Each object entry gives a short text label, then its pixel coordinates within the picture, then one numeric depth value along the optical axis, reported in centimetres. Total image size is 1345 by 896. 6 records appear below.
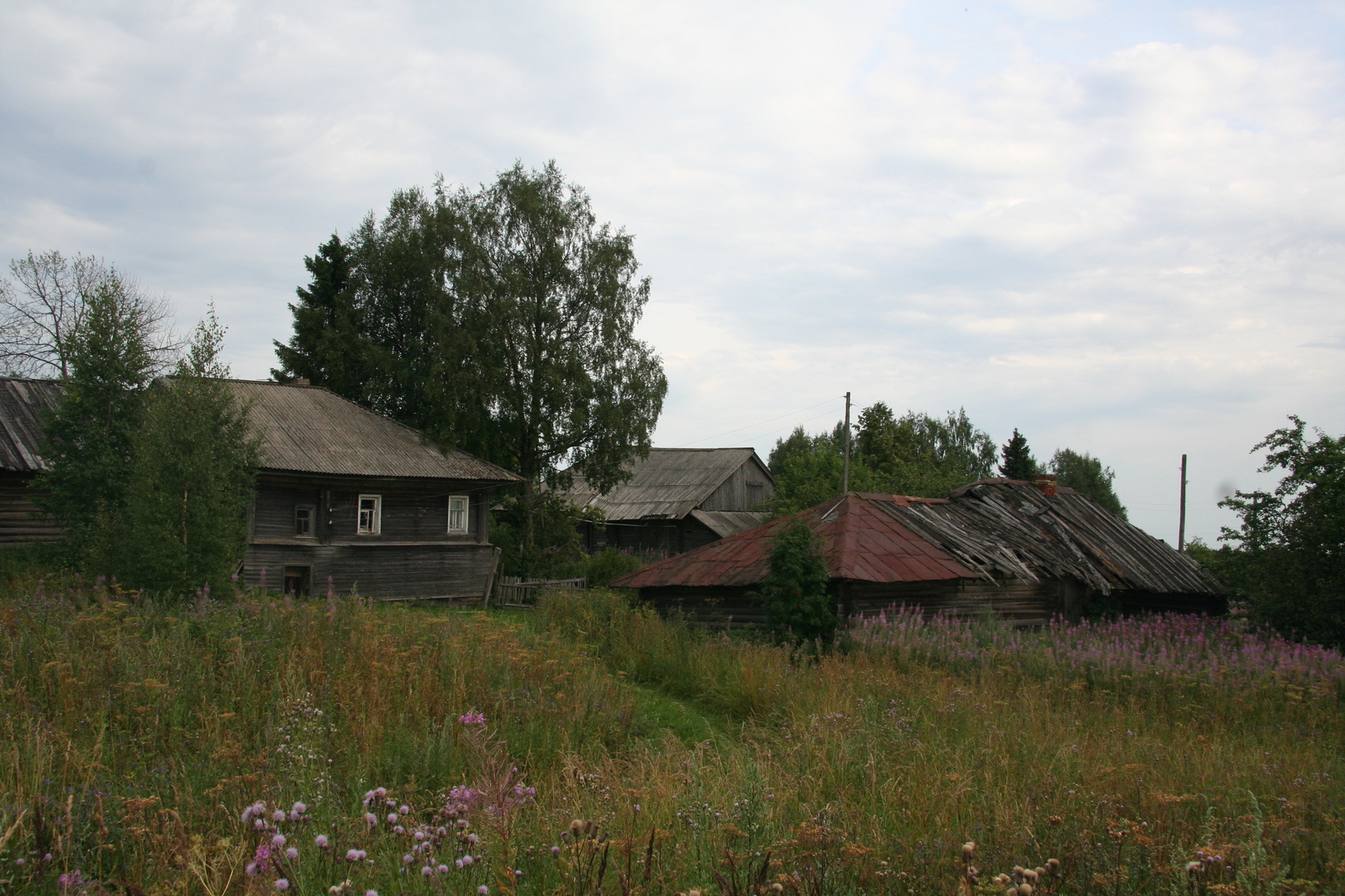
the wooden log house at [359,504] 2247
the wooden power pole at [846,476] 3195
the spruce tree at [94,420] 1569
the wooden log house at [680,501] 3800
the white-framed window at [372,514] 2431
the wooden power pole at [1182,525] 3930
